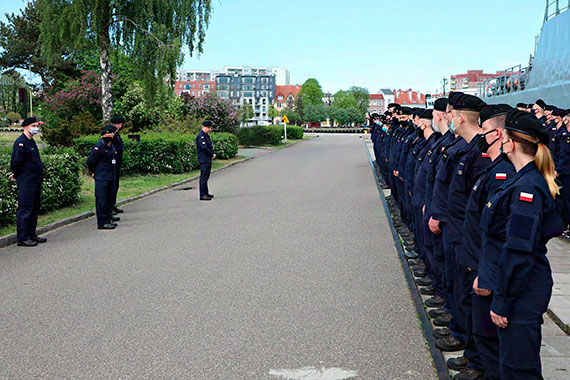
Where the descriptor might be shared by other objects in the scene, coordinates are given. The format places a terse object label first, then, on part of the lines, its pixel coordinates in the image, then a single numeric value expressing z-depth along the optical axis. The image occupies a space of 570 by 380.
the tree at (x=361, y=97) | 160.29
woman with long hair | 3.25
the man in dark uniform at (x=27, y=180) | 9.03
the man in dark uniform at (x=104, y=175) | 10.62
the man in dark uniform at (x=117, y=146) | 11.81
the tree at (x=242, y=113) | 42.58
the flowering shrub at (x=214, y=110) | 37.28
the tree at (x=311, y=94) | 147.25
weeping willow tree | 22.75
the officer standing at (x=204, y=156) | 14.70
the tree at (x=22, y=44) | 57.31
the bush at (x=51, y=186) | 10.13
